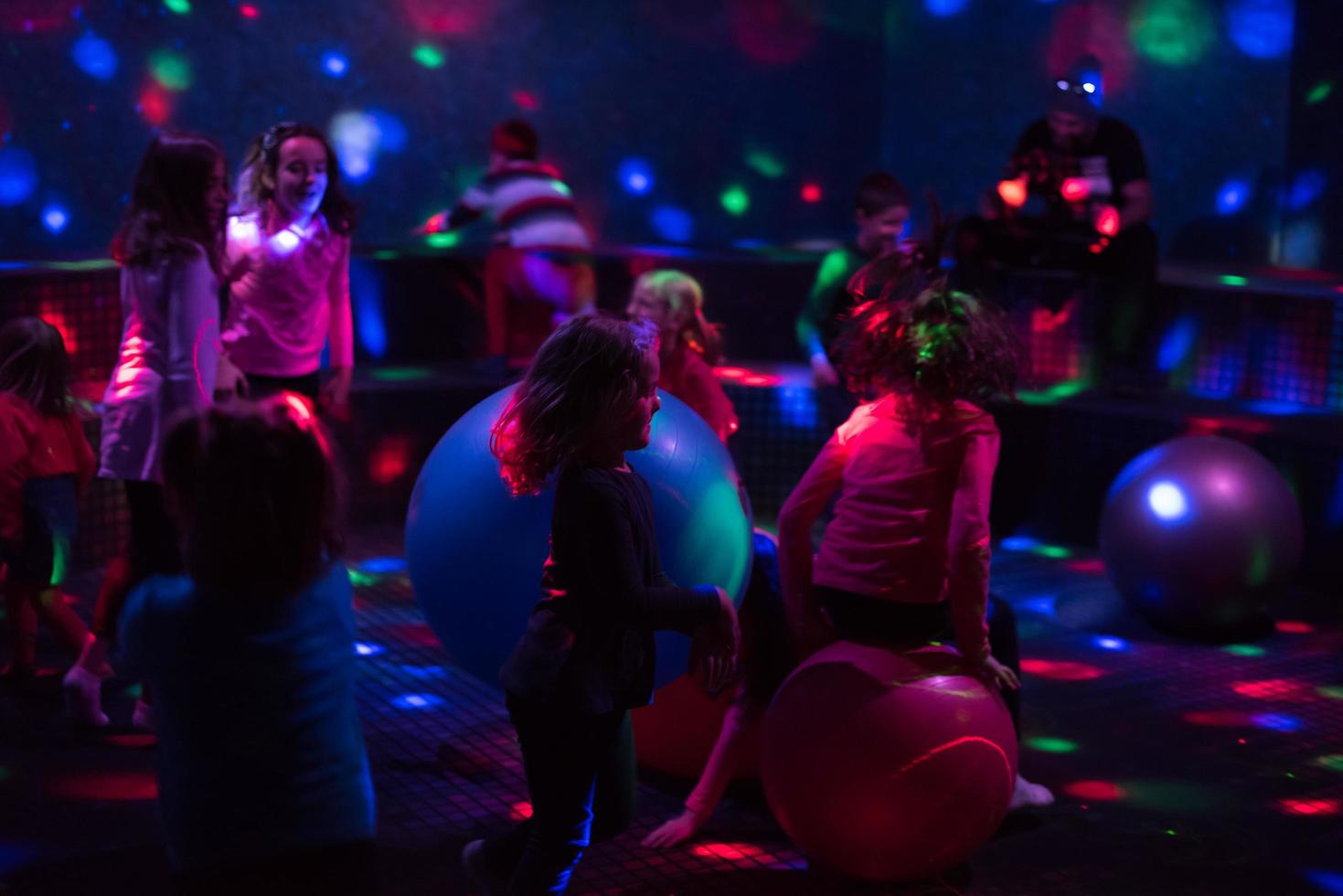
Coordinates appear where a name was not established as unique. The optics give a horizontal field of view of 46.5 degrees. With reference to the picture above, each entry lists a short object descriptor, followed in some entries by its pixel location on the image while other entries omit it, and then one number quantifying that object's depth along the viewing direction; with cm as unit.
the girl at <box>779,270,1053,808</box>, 363
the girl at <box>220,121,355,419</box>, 495
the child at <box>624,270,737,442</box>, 486
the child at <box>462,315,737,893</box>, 277
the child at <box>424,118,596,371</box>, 764
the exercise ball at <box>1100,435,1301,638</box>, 540
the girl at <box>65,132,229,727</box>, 424
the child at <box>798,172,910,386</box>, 616
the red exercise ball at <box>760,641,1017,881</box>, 336
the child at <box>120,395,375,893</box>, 225
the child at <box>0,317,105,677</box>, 471
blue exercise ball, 352
